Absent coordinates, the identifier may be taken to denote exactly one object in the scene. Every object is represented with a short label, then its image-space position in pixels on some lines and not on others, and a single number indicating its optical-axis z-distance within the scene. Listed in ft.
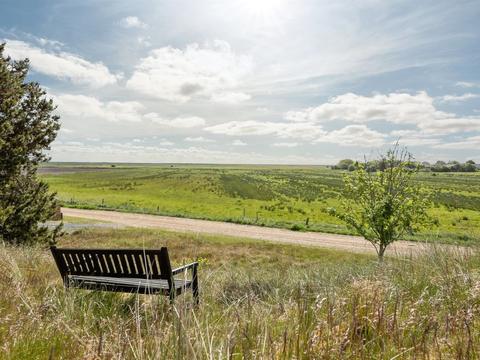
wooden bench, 15.55
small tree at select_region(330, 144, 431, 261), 41.14
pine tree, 32.09
